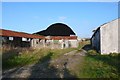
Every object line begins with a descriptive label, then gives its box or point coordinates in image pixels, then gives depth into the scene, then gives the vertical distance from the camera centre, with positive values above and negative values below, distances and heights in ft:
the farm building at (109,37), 27.89 +1.00
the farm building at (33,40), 32.15 +0.01
